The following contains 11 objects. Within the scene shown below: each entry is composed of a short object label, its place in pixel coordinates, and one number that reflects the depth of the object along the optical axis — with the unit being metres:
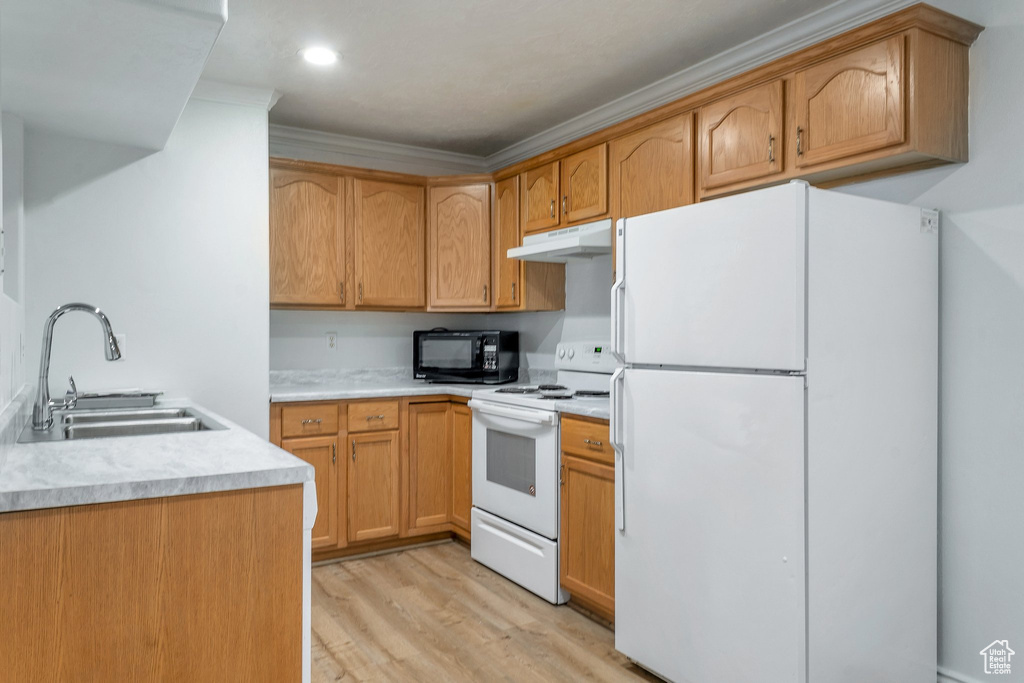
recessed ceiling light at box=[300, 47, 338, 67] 2.85
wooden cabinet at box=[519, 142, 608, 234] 3.24
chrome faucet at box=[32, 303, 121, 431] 1.95
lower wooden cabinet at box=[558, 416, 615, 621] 2.71
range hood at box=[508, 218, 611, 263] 3.17
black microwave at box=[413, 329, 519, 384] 3.93
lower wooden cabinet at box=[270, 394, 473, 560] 3.49
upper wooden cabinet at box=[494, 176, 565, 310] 3.86
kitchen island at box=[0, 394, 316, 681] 1.20
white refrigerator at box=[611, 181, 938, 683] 1.88
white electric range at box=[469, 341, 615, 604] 3.02
